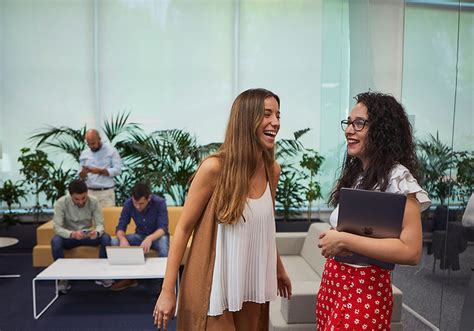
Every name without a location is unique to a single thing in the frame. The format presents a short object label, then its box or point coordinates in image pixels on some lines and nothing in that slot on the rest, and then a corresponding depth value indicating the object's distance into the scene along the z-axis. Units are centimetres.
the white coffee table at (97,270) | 389
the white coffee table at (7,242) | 503
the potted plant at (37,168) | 655
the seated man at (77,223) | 498
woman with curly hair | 152
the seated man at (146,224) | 489
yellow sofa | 561
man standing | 637
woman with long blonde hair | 172
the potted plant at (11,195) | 651
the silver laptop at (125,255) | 414
